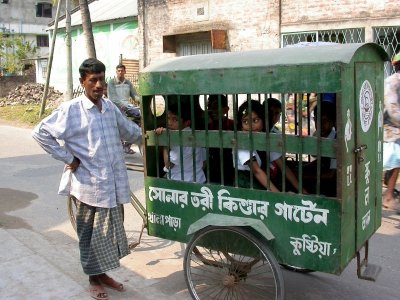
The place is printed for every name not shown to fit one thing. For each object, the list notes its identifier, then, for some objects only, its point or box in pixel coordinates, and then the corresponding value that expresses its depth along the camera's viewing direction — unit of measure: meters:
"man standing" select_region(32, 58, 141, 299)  3.23
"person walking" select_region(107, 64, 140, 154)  8.39
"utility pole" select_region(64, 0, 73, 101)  13.39
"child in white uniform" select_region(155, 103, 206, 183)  3.26
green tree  29.23
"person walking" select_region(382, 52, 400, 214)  5.04
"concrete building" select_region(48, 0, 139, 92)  17.88
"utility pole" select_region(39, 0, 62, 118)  14.58
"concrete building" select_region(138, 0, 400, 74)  9.88
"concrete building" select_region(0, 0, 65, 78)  36.38
